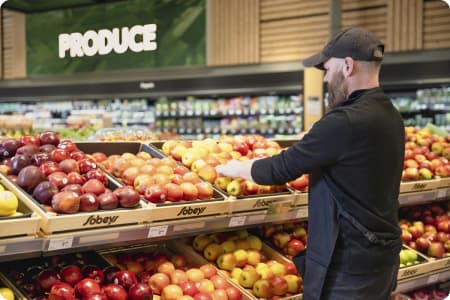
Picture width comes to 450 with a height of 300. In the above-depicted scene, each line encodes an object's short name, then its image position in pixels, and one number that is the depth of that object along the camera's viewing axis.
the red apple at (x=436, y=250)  4.05
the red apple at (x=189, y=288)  2.66
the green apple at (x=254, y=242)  3.18
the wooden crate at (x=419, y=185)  3.78
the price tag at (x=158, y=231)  2.40
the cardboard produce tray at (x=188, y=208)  2.41
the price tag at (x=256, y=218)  2.83
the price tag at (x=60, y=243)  2.05
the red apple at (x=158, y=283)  2.67
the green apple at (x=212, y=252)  3.03
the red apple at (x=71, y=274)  2.36
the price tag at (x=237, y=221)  2.75
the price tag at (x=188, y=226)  2.51
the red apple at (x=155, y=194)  2.52
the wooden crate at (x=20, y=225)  1.93
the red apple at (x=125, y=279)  2.36
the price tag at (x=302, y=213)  3.07
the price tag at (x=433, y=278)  3.83
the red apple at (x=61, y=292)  2.21
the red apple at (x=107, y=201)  2.26
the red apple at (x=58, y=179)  2.31
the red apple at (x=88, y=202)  2.19
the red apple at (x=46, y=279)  2.32
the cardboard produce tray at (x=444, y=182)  4.15
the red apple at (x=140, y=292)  2.28
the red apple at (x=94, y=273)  2.38
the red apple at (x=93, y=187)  2.31
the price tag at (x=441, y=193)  4.16
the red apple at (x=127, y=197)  2.31
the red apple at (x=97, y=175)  2.50
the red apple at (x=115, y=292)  2.26
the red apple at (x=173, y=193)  2.57
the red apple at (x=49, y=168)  2.42
